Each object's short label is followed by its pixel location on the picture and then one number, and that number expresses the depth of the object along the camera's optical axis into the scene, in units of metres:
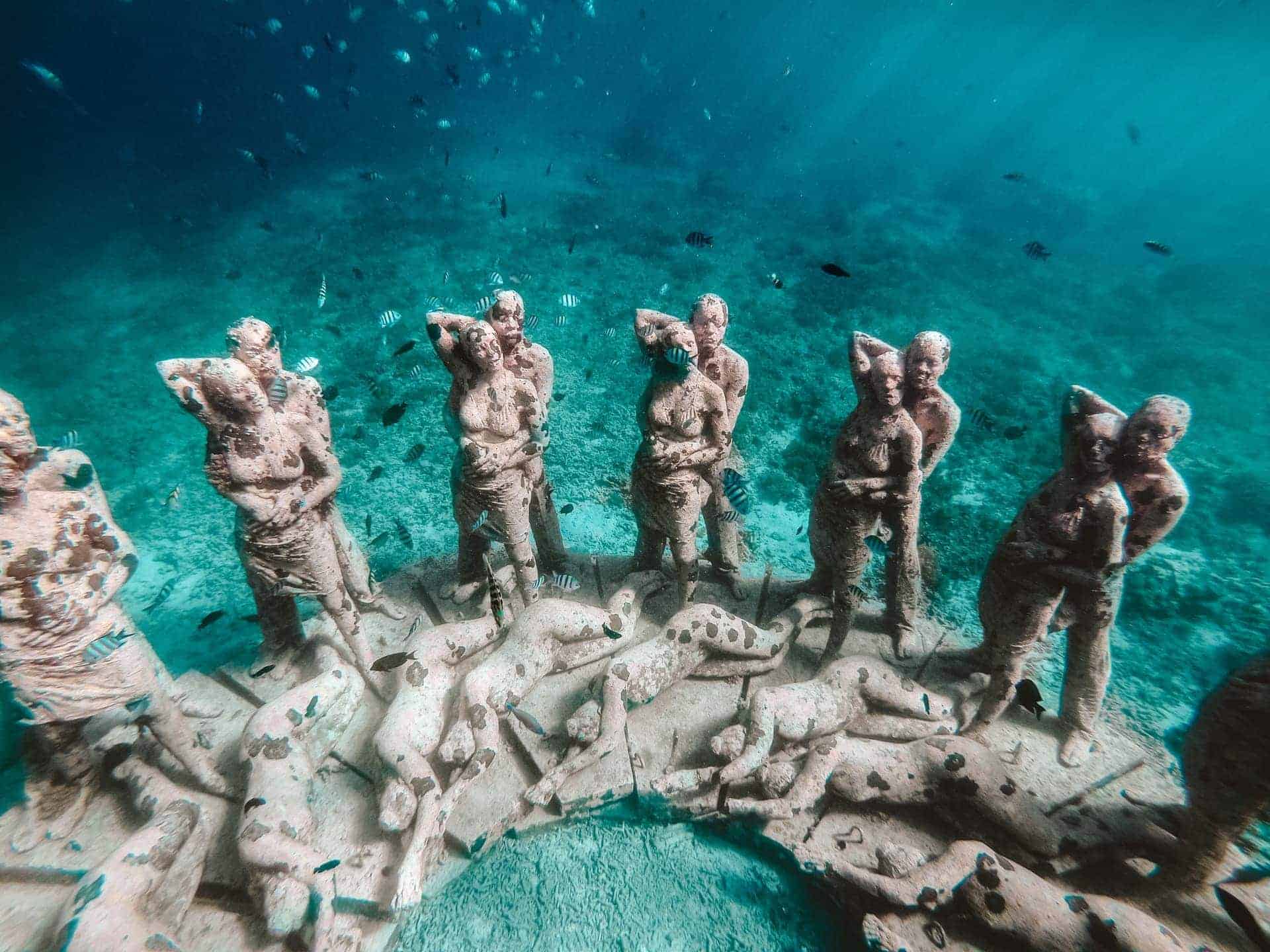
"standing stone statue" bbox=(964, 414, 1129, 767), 3.59
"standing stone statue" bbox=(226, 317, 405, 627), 4.22
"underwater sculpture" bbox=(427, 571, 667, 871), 4.06
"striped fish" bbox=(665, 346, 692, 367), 4.26
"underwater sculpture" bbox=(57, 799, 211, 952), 2.92
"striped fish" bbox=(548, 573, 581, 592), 4.71
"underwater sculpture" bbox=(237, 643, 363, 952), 3.28
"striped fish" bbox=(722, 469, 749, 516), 4.60
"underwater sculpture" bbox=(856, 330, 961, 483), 4.25
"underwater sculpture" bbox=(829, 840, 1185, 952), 2.88
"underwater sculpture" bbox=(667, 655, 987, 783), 4.01
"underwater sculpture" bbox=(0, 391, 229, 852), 3.23
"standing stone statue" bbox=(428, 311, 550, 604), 4.61
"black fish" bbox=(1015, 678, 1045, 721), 3.71
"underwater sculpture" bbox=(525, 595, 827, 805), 4.15
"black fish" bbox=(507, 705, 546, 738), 4.10
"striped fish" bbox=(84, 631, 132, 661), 3.47
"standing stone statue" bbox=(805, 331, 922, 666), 4.30
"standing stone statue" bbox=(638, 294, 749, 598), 4.83
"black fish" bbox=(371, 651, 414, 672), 4.38
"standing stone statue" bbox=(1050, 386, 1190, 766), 3.47
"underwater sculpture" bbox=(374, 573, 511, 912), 3.63
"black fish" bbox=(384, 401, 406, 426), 5.81
